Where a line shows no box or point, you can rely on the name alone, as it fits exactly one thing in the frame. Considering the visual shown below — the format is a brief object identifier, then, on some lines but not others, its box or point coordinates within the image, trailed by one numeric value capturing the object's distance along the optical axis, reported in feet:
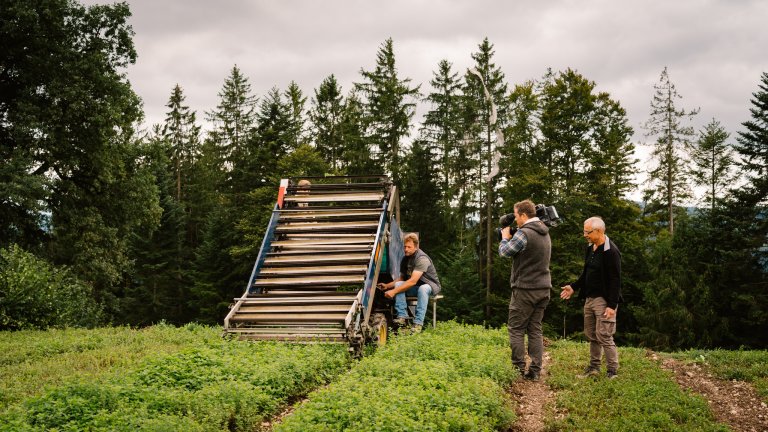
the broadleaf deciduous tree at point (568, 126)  108.27
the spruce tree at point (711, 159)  122.62
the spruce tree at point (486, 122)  124.26
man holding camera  28.17
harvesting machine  34.09
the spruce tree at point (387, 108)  138.21
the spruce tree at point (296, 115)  151.23
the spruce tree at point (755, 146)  97.66
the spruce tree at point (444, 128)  136.98
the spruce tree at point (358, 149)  137.49
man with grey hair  27.76
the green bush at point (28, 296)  49.32
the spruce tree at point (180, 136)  181.06
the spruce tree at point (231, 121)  170.30
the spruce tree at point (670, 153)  123.34
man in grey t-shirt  39.55
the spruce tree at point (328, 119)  156.35
